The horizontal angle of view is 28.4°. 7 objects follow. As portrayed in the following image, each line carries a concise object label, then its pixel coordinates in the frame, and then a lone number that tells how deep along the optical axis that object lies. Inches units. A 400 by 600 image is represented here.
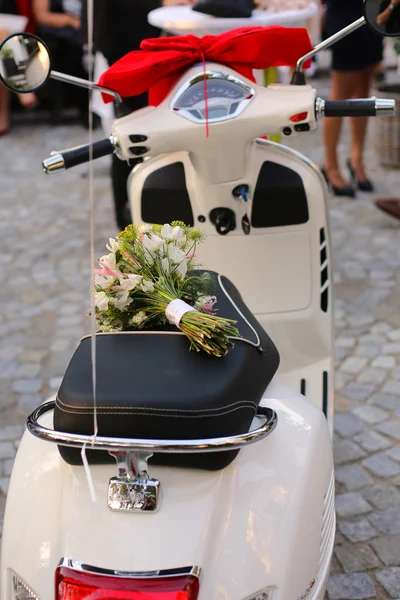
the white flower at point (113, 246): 67.0
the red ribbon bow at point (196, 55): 84.4
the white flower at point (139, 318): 64.4
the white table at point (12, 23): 273.7
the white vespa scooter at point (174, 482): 53.4
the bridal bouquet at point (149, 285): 64.1
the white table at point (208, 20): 136.9
